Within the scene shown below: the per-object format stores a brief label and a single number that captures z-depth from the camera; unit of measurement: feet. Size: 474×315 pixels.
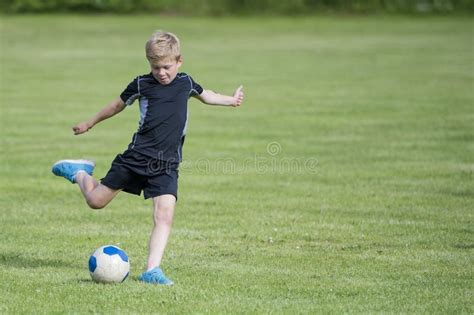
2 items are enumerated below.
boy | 51.49
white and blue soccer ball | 49.78
